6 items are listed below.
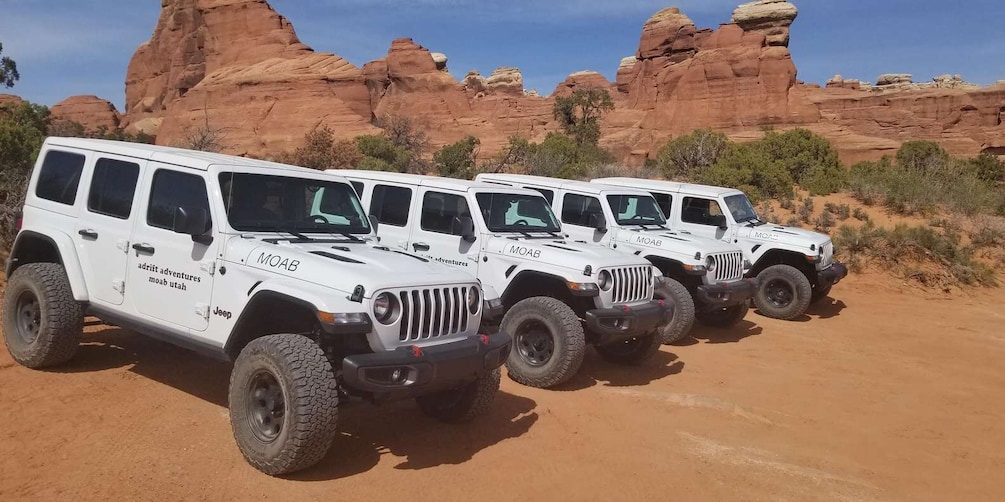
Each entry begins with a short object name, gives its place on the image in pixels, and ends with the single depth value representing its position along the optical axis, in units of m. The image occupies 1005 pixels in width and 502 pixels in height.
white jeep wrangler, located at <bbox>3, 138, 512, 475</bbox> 3.90
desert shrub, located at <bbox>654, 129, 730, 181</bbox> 27.48
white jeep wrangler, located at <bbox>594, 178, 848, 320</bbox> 10.91
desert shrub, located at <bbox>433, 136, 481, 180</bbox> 28.34
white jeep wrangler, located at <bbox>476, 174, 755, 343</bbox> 8.55
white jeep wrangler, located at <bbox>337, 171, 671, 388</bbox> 6.24
